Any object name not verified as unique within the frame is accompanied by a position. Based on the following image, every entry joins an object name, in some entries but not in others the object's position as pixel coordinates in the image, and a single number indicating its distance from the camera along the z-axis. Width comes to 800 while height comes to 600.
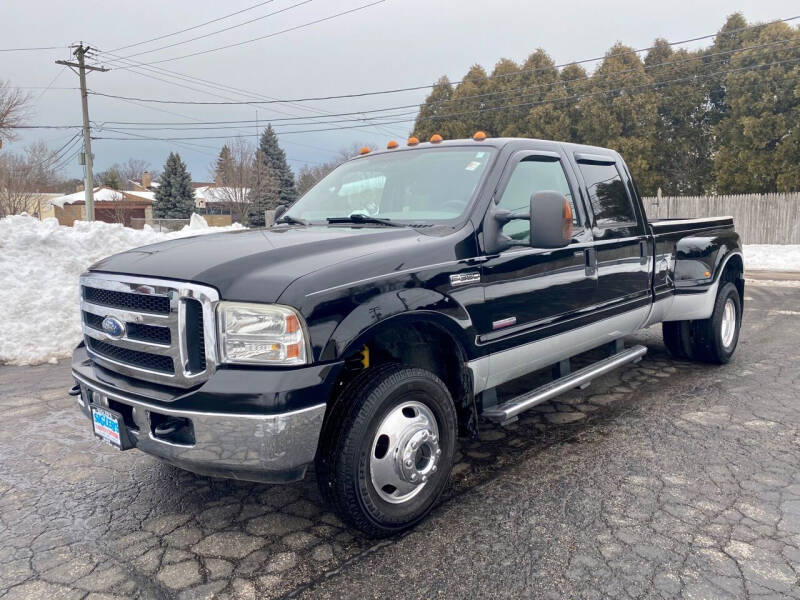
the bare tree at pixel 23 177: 38.62
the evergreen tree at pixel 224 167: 45.44
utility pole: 29.09
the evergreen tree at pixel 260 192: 45.31
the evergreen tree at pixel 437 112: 33.66
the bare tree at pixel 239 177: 44.88
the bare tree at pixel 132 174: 84.91
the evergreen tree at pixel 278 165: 52.83
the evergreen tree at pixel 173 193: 54.59
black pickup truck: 2.59
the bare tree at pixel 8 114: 21.98
